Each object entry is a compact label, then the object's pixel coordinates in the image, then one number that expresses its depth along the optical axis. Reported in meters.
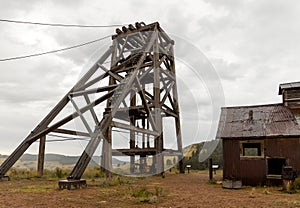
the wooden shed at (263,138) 14.38
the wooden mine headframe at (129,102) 14.79
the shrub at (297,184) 13.11
